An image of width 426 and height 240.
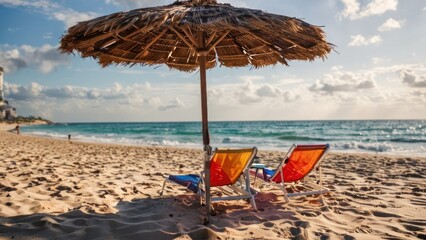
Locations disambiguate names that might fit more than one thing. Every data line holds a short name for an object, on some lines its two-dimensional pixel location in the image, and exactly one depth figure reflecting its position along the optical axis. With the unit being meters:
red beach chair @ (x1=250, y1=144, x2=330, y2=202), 4.14
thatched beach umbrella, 3.15
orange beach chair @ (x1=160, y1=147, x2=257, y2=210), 3.75
